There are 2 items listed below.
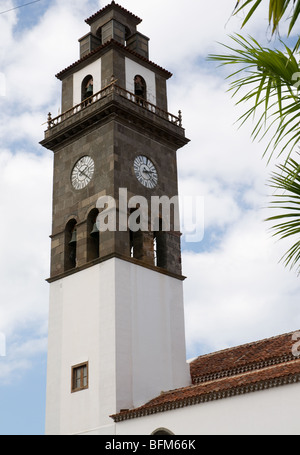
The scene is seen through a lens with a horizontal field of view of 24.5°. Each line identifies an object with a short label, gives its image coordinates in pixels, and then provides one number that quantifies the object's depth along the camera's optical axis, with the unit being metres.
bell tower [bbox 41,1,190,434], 27.98
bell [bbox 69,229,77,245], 31.67
